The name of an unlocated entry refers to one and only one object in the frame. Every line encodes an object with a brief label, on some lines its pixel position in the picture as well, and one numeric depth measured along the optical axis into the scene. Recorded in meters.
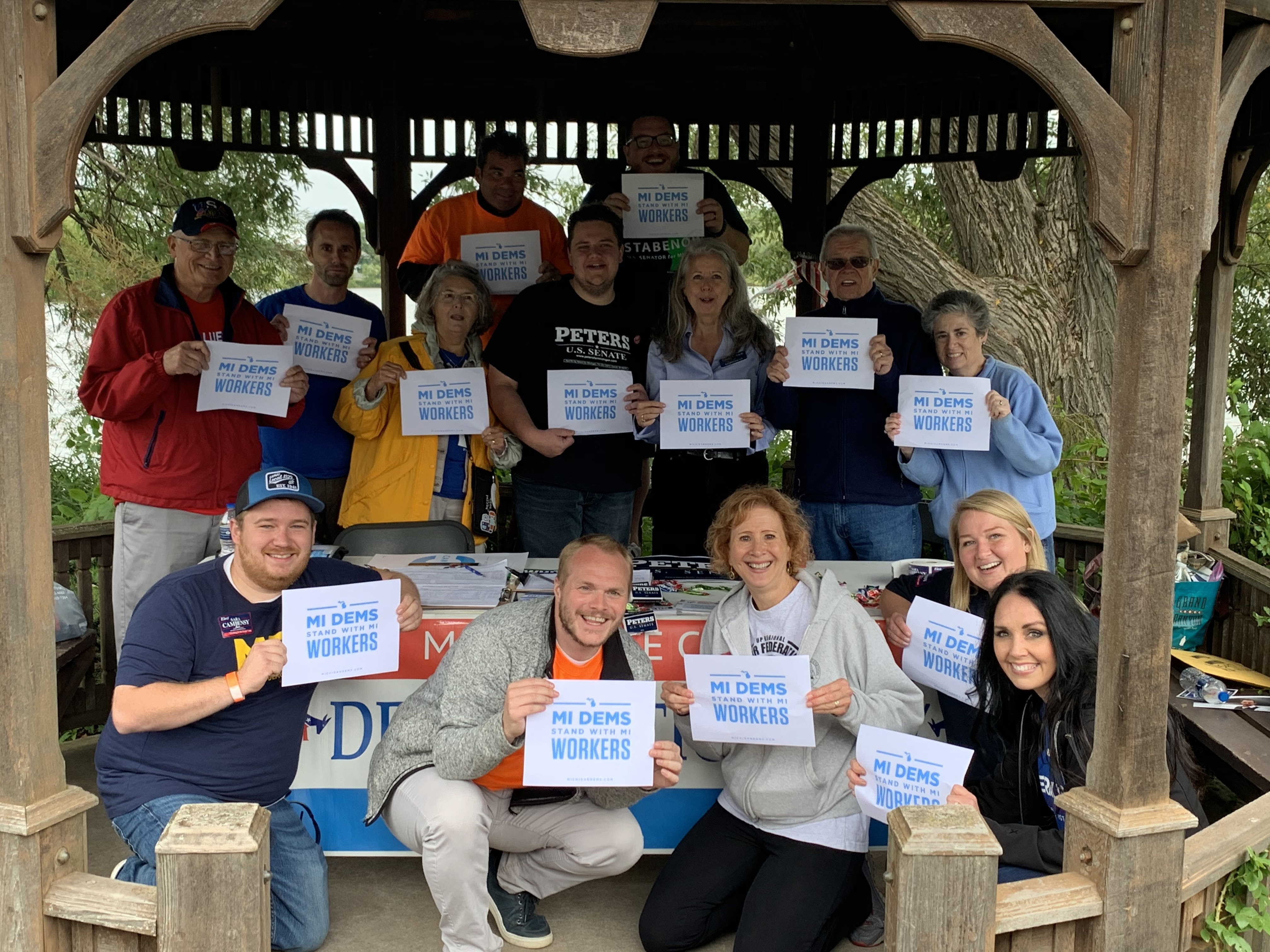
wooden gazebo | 2.90
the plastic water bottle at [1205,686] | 4.92
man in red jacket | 4.93
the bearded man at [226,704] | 3.60
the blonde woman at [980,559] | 4.01
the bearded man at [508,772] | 3.66
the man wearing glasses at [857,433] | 5.29
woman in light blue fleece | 4.88
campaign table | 4.24
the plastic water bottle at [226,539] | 4.68
